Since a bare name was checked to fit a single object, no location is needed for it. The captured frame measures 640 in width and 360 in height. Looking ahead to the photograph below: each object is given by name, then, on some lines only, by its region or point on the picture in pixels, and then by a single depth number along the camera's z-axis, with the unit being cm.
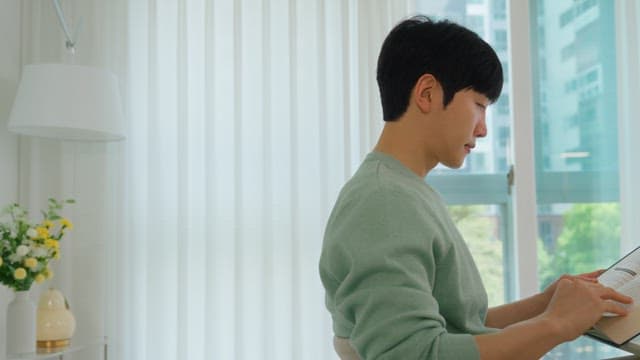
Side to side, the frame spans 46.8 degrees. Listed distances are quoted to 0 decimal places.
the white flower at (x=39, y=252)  222
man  92
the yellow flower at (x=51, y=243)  225
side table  223
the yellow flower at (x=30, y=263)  219
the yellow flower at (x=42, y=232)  224
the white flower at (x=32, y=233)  222
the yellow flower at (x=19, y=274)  217
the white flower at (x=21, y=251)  217
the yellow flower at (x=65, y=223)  232
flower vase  224
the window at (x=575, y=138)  279
